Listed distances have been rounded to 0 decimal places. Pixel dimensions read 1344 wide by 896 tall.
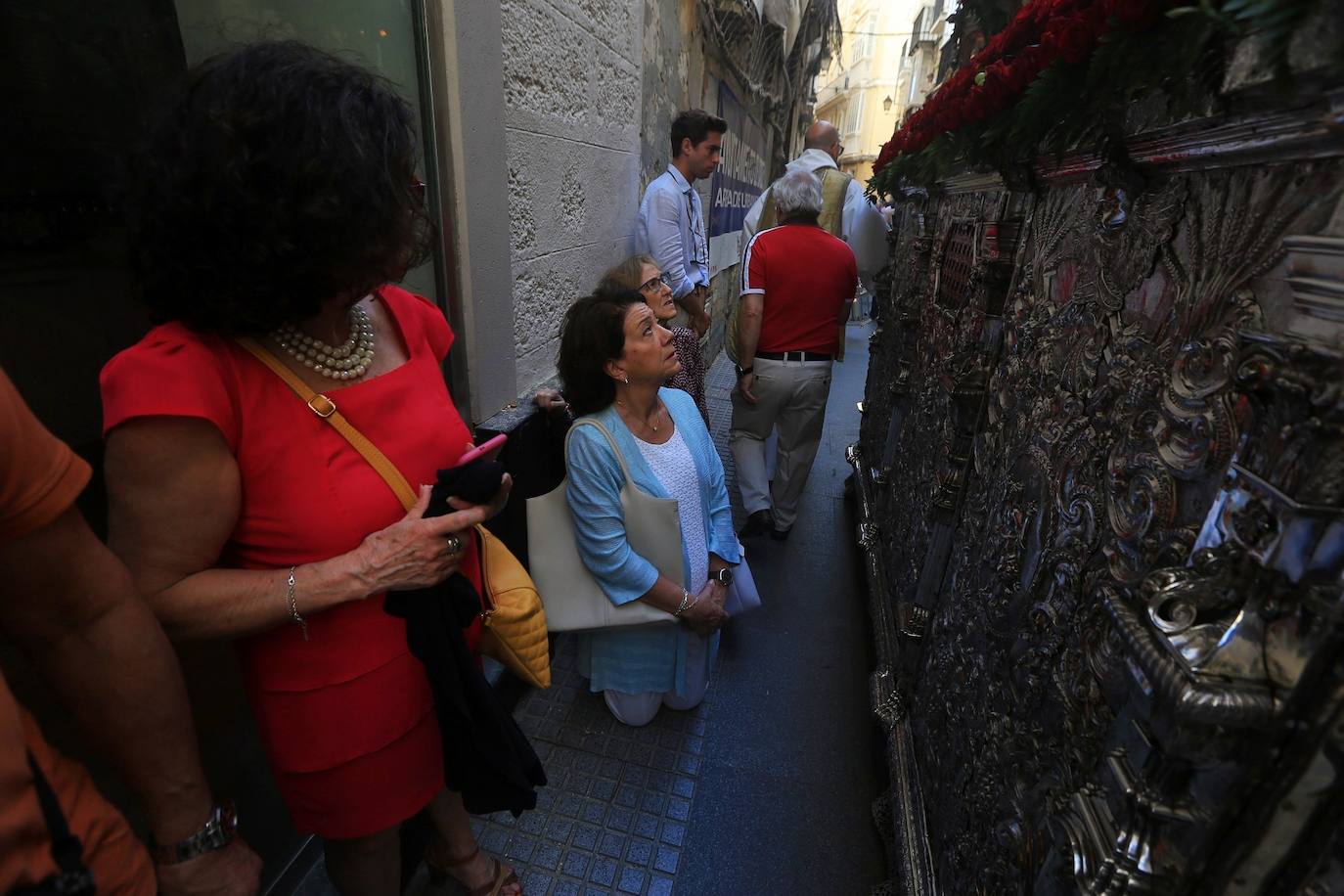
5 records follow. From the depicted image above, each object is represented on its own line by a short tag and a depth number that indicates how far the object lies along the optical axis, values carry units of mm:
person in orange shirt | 668
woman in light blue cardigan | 2045
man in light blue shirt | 3838
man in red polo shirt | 3531
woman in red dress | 919
